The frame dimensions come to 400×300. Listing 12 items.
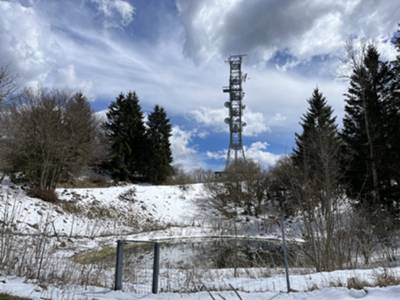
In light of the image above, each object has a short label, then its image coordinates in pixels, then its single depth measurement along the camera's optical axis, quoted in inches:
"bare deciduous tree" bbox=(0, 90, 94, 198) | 708.0
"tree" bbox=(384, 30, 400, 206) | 709.3
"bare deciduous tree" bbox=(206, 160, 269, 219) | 946.1
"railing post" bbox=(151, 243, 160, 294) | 212.3
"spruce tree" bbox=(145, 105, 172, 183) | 1267.2
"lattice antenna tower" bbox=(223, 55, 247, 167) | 1192.4
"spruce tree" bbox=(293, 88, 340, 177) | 631.2
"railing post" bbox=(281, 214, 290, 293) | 208.5
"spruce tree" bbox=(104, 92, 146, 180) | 1182.9
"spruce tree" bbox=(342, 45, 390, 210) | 747.4
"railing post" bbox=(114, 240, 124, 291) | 214.1
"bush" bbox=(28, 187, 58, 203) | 676.1
